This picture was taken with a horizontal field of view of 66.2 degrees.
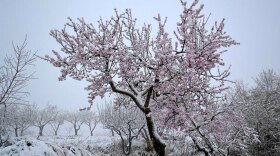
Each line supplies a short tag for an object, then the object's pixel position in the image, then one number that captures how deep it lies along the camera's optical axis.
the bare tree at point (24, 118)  49.56
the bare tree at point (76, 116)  70.94
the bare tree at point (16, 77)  10.37
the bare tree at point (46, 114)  59.26
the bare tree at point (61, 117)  70.25
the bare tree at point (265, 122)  12.36
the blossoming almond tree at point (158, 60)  6.70
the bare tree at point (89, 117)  70.82
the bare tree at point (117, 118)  24.20
